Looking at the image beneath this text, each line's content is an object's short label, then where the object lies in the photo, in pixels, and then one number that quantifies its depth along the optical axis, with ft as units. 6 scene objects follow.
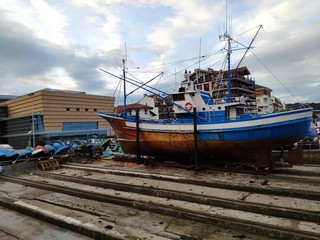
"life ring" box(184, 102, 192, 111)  47.80
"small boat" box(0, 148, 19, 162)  51.26
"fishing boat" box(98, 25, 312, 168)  39.04
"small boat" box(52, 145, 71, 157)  56.70
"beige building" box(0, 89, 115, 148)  151.02
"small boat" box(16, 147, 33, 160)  53.01
